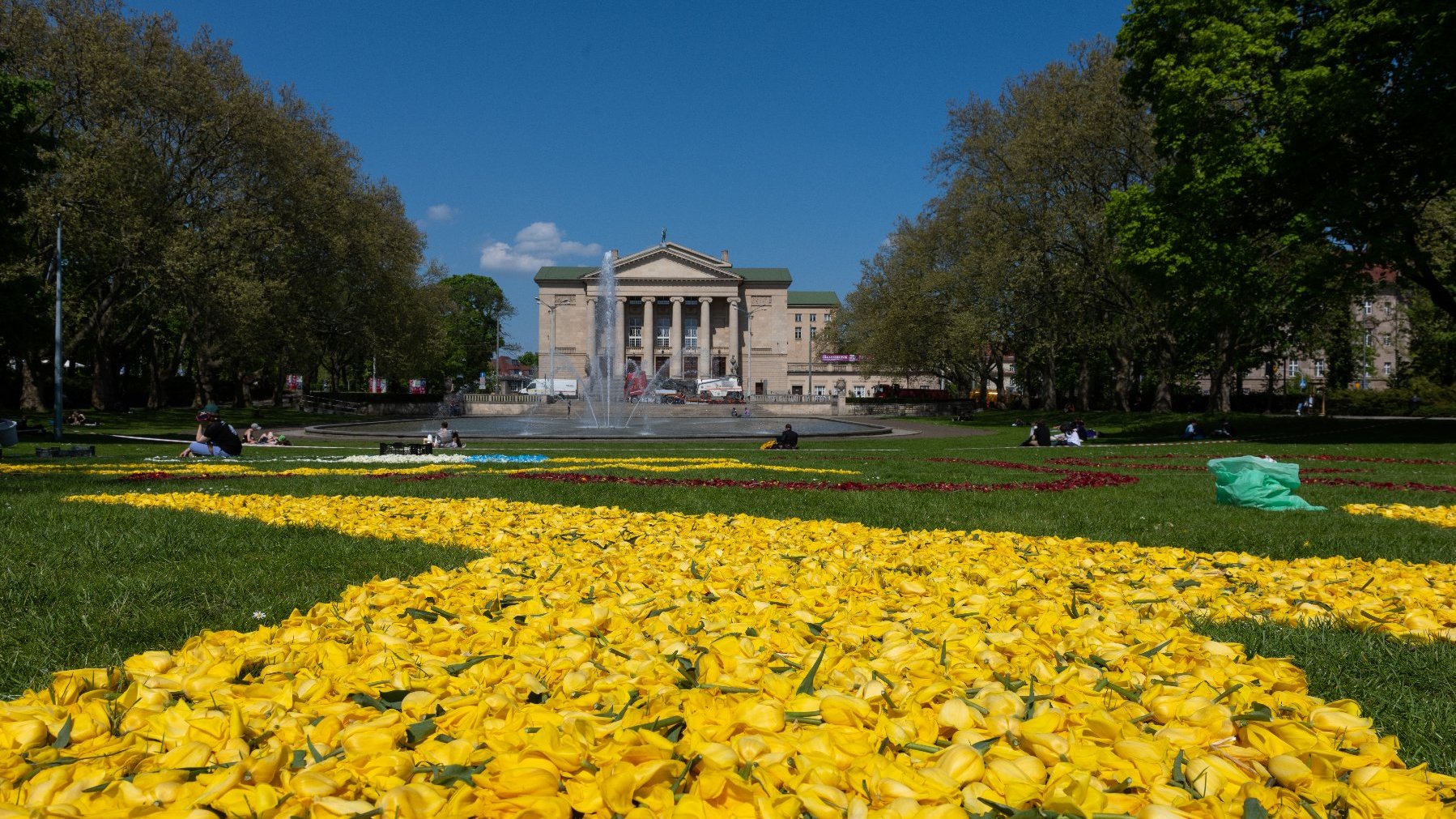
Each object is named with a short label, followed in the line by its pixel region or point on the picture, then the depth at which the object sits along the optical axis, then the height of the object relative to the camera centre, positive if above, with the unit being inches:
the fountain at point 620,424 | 1213.1 -55.8
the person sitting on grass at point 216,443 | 659.4 -41.9
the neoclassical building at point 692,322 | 3772.1 +346.8
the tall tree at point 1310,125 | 802.2 +280.8
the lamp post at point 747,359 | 3755.9 +166.6
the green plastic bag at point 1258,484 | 353.1 -38.5
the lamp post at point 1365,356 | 2034.9 +107.2
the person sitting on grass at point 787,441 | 878.4 -50.8
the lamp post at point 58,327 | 931.7 +76.4
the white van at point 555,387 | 2864.2 +22.6
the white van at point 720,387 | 2906.0 +25.5
